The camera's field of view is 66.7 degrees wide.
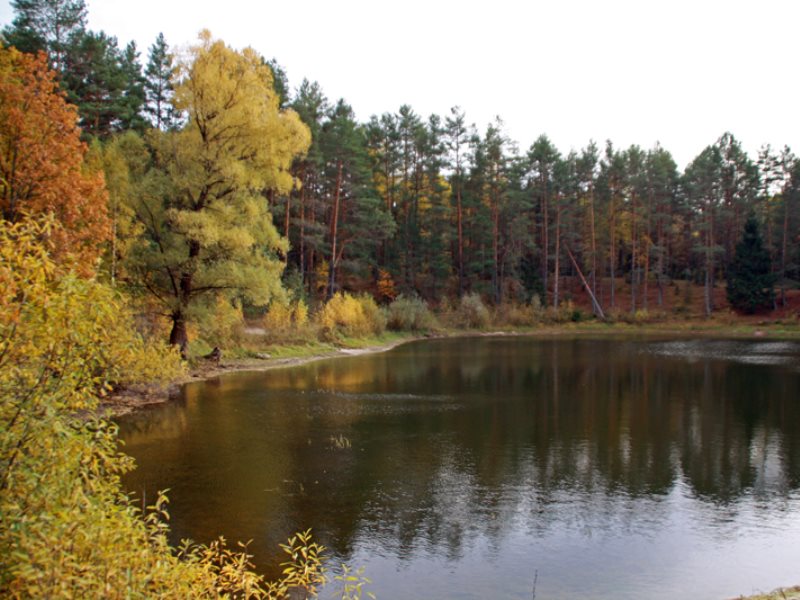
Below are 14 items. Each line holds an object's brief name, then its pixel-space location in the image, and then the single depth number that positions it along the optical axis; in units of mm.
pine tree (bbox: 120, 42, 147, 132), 40278
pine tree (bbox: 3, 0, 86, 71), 35809
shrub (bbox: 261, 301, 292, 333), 33594
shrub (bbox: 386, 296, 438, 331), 47594
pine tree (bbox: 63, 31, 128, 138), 37094
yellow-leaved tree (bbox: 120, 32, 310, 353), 22531
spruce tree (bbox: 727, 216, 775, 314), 56344
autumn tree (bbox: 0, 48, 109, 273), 15359
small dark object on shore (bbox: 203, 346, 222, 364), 26219
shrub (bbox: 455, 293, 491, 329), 54031
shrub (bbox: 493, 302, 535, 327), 56812
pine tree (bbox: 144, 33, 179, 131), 45062
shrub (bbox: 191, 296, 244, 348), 23656
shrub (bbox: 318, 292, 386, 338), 37488
